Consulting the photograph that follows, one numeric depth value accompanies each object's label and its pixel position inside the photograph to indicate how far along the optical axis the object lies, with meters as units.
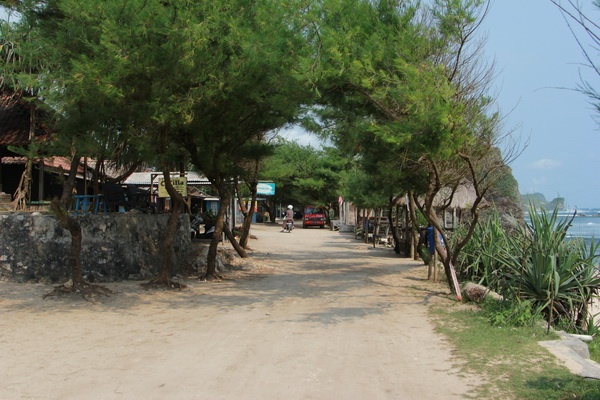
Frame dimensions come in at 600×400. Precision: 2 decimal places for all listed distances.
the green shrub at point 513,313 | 8.31
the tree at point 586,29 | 4.15
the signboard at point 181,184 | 14.02
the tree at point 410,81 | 8.66
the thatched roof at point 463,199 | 23.53
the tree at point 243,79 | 9.91
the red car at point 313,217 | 48.19
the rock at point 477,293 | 10.20
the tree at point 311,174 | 46.58
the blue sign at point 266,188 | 36.88
